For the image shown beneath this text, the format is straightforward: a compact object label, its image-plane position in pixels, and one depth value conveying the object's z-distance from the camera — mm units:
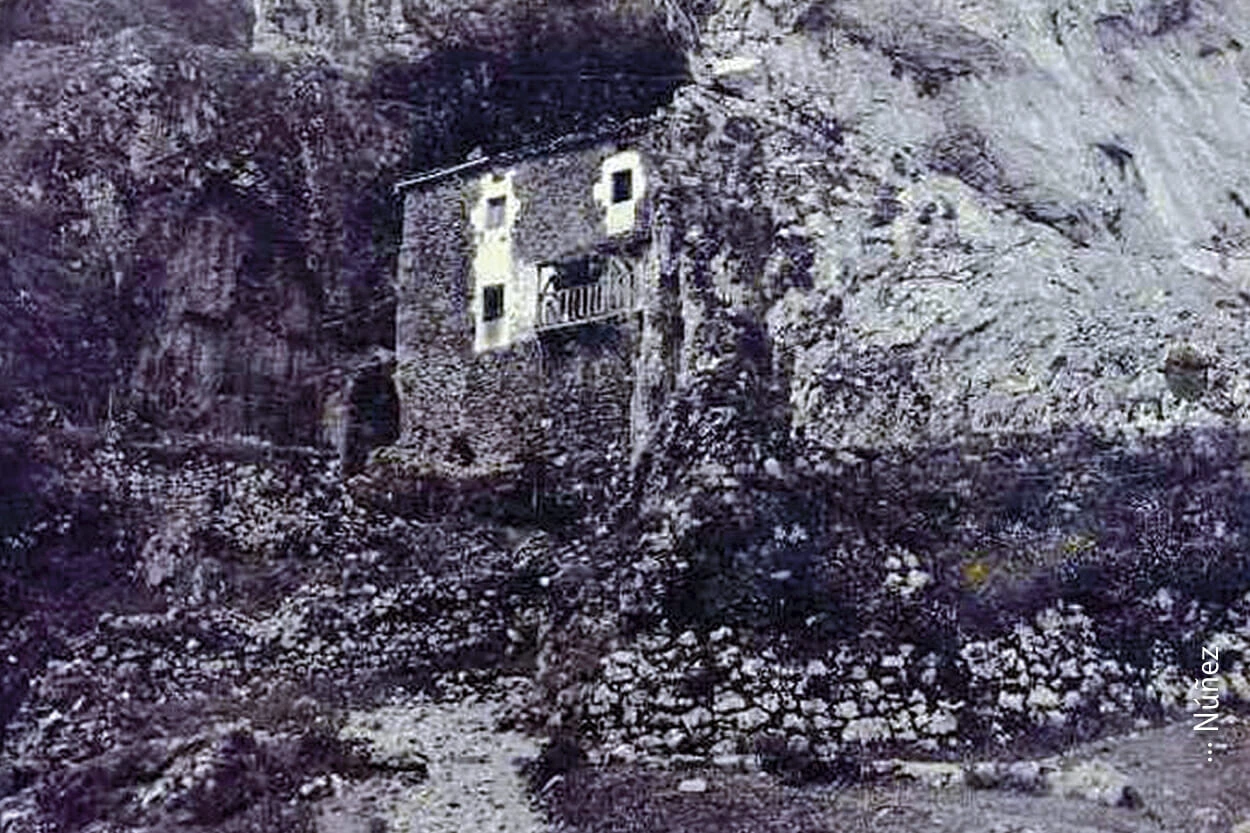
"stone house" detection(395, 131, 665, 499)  31422
